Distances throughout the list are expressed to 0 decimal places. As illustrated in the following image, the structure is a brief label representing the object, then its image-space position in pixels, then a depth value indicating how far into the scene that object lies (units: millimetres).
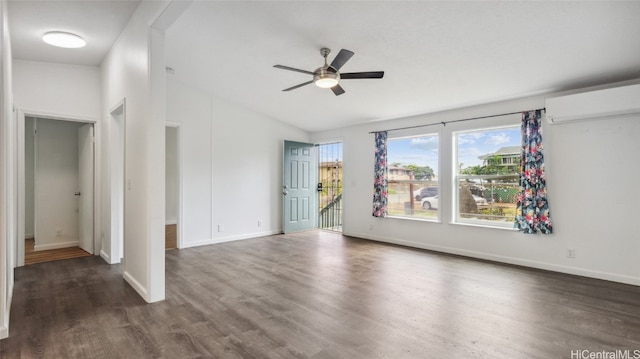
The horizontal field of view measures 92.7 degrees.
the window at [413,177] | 5551
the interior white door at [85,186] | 4891
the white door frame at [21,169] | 4195
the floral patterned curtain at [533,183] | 4168
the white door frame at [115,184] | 4312
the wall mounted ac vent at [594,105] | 3464
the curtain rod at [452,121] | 4478
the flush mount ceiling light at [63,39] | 3531
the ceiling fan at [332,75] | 3256
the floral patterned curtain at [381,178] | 6008
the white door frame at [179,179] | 5379
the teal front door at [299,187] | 6934
